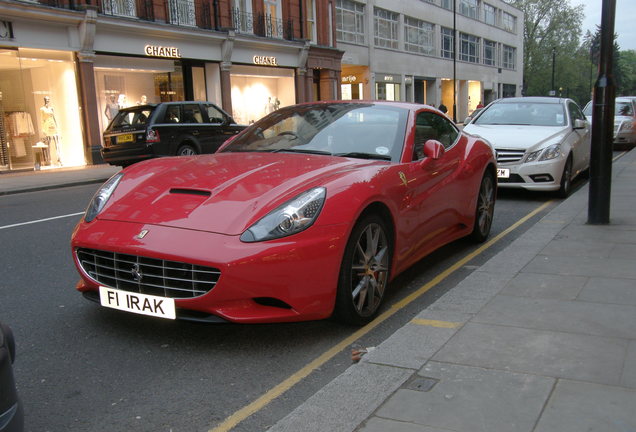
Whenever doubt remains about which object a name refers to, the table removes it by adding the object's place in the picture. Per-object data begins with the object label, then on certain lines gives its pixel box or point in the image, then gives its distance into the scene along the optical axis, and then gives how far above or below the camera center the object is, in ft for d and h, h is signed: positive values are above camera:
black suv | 48.19 -1.32
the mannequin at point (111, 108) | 67.31 +1.21
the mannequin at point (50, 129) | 60.90 -0.80
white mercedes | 28.66 -1.95
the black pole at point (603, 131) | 20.26 -1.14
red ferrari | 10.61 -2.20
